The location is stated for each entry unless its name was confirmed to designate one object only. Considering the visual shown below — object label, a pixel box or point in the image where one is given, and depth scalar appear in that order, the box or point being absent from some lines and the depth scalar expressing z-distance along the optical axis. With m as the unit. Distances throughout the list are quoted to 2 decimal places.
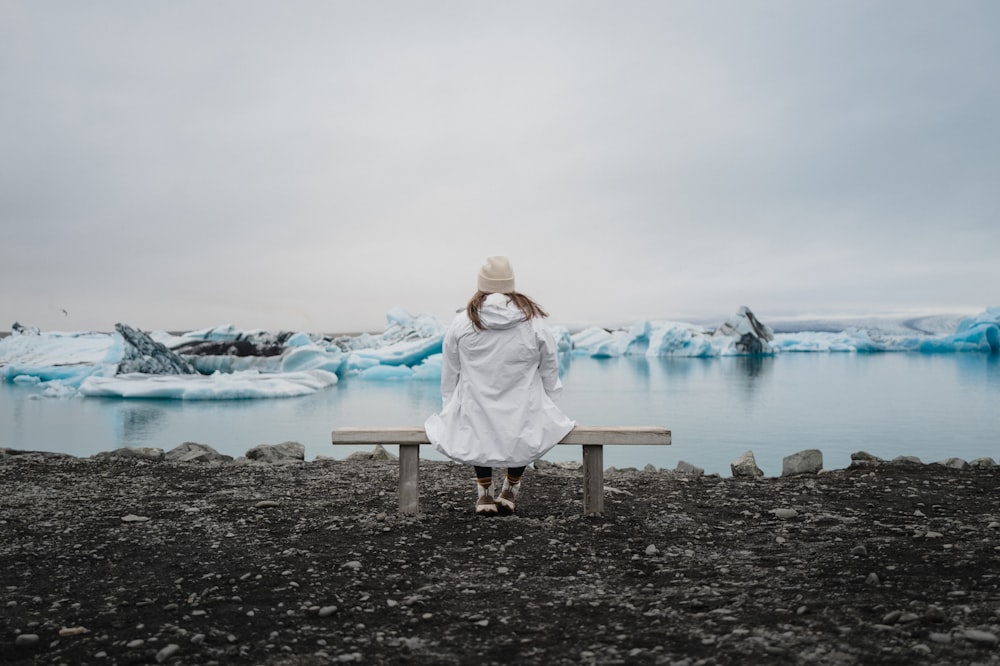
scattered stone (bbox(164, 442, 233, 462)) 7.43
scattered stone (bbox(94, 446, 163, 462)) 7.43
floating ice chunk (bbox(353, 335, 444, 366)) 25.50
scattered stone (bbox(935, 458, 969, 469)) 6.26
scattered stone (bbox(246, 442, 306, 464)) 7.70
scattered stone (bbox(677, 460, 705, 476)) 6.66
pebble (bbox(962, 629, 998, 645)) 2.39
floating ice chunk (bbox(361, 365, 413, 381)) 26.50
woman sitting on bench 4.38
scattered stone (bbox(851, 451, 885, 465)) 6.68
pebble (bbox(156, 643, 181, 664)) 2.59
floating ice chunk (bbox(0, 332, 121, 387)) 25.08
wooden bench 4.45
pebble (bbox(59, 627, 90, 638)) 2.86
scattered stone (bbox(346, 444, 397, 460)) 7.80
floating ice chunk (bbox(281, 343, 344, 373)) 24.58
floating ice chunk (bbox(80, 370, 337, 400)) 19.25
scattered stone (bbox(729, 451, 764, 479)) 6.57
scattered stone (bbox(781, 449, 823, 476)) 6.47
